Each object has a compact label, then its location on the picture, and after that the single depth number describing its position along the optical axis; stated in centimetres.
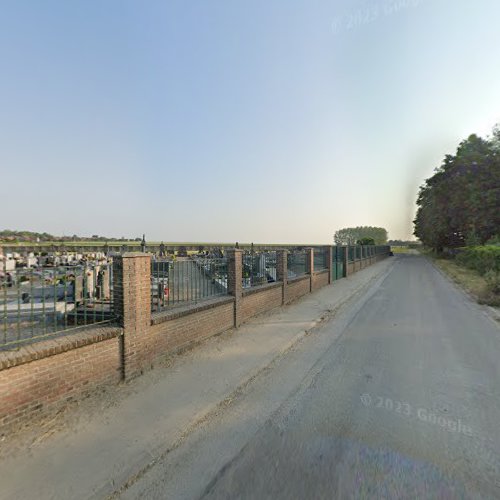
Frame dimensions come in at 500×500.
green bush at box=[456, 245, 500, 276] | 1791
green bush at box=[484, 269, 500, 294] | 1118
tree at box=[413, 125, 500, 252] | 2670
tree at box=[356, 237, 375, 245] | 5964
